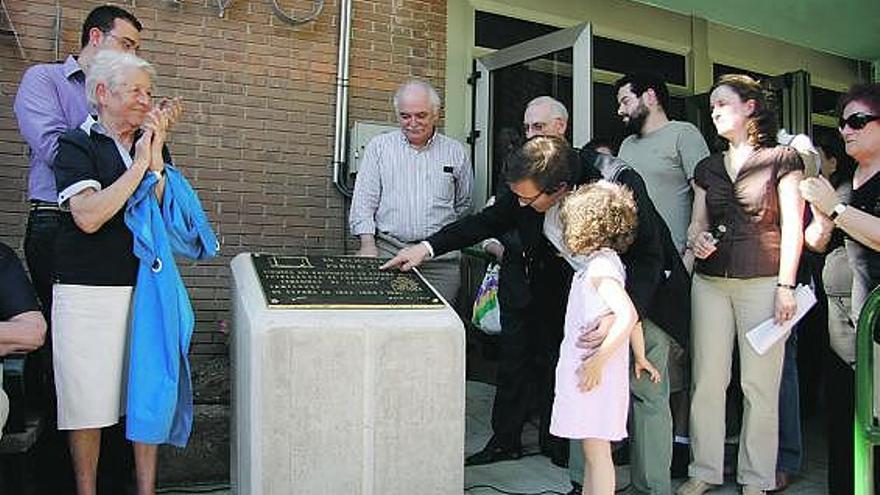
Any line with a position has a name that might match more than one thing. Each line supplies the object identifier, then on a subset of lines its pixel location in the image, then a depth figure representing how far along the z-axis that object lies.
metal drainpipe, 5.48
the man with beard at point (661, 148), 4.22
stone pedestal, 2.79
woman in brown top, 3.42
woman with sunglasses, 3.09
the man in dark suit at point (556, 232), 3.09
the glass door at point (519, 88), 5.32
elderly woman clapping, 2.88
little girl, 2.86
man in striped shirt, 4.38
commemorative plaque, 3.01
